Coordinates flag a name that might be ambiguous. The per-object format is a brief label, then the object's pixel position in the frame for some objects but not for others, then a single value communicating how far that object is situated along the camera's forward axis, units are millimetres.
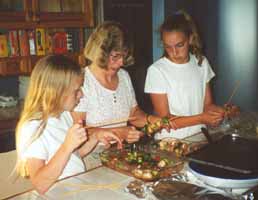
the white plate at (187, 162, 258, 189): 1054
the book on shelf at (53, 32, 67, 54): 2818
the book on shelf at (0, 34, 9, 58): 2578
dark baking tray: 1113
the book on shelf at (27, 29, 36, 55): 2697
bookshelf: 2572
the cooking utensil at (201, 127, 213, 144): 1377
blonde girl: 1244
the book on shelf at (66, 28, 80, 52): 2898
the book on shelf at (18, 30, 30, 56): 2668
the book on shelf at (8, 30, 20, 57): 2629
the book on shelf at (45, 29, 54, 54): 2766
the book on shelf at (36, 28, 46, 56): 2715
